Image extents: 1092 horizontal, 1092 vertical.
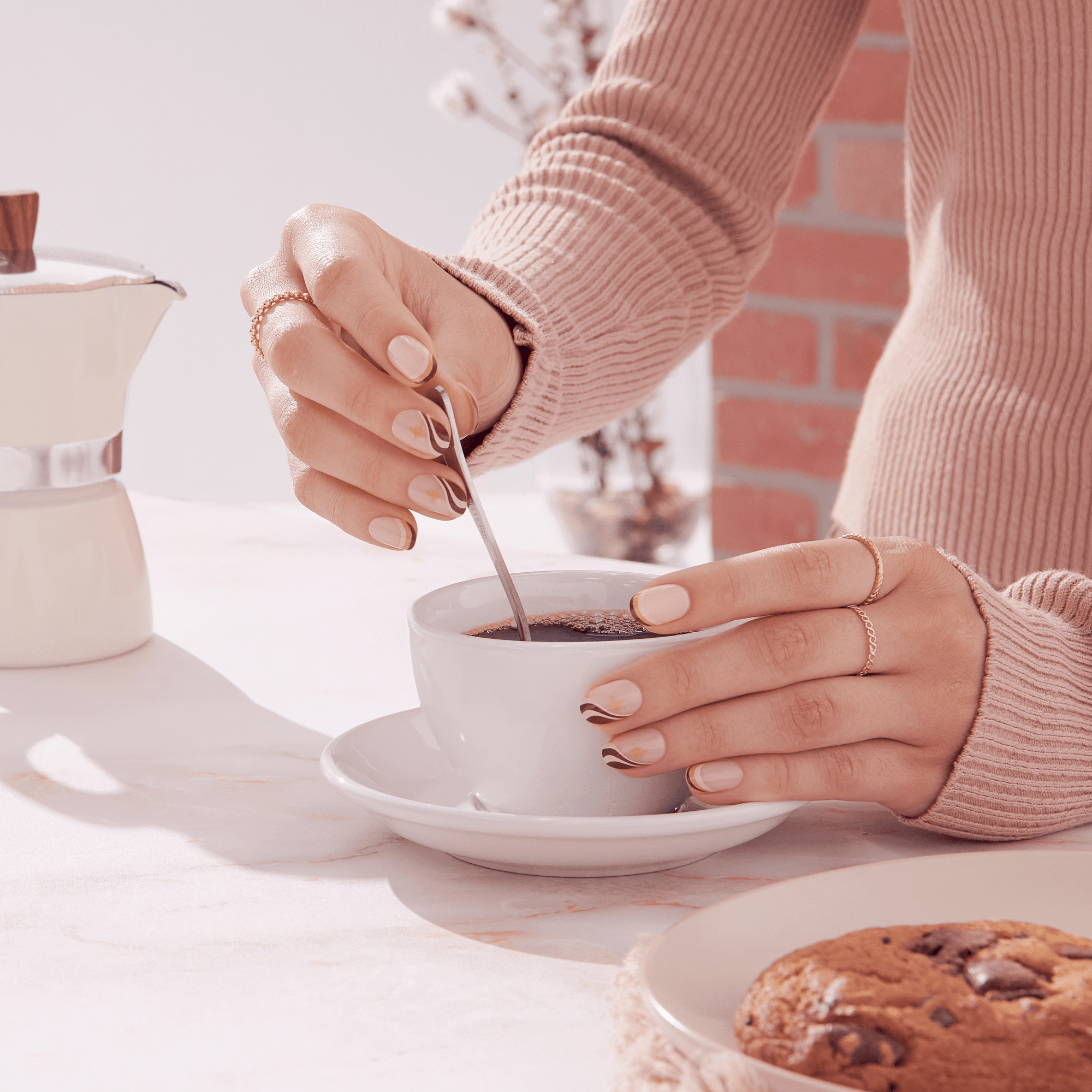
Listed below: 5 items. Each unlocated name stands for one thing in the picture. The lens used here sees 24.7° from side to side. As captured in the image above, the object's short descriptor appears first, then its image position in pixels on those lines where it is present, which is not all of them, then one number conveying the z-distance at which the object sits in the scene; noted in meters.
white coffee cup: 0.75
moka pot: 0.93
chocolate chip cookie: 0.51
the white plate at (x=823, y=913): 0.58
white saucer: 0.73
